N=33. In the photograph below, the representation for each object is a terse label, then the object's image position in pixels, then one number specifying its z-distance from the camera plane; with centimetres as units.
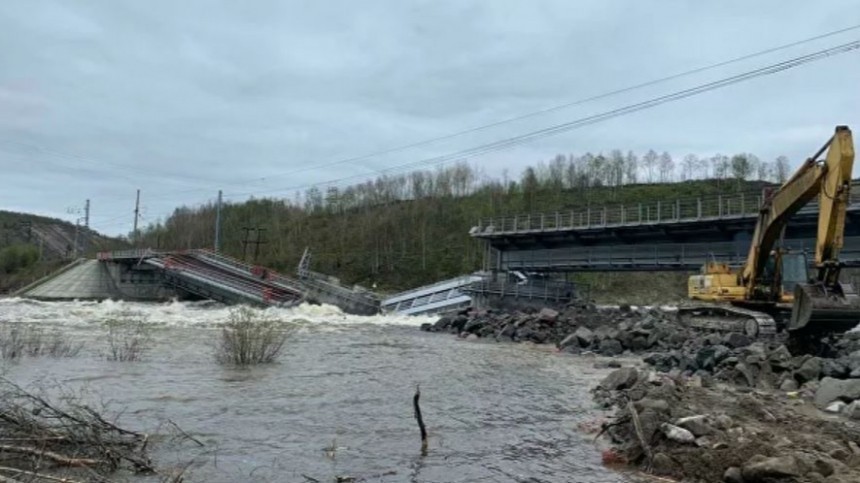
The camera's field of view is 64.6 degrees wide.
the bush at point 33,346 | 2000
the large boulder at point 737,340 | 2222
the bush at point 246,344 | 1978
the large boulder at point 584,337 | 3102
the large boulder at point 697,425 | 947
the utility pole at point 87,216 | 10329
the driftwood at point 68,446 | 801
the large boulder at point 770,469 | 766
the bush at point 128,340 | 2083
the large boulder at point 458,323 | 4375
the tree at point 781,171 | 12350
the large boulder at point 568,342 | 3127
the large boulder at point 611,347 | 2856
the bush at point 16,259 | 9394
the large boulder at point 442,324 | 4505
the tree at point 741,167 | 12912
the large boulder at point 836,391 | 1293
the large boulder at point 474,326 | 4206
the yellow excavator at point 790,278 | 1756
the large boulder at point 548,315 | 3950
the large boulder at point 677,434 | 930
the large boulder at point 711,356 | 1870
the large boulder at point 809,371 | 1591
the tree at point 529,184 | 11756
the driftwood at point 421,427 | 1010
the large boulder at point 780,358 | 1681
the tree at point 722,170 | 13262
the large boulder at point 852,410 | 1205
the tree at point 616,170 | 13200
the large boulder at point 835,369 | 1544
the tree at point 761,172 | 12862
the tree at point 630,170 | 13450
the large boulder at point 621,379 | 1558
